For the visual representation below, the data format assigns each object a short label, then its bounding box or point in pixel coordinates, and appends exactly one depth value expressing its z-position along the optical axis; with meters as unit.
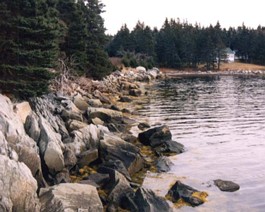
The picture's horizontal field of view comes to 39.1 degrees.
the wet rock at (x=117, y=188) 14.08
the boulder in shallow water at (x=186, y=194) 14.72
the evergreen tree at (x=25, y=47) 20.89
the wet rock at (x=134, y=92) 50.56
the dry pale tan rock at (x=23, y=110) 18.34
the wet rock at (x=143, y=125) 28.42
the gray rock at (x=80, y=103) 30.54
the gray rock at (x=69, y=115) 24.14
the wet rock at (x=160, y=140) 22.41
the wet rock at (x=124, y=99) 43.88
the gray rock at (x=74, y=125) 21.88
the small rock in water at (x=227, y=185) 16.08
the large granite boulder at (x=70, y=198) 11.62
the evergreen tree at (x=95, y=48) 47.81
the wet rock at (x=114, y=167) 16.84
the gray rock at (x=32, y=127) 16.75
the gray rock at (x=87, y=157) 17.91
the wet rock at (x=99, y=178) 15.66
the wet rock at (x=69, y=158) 17.00
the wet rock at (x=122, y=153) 18.30
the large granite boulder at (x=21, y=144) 14.12
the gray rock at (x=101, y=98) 39.75
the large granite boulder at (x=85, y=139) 18.78
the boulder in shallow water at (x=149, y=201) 13.23
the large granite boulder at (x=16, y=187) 11.06
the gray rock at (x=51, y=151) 15.80
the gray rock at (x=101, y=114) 27.33
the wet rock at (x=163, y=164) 18.84
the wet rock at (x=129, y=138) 23.05
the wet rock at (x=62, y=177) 15.43
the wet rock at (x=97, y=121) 25.81
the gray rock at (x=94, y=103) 34.55
